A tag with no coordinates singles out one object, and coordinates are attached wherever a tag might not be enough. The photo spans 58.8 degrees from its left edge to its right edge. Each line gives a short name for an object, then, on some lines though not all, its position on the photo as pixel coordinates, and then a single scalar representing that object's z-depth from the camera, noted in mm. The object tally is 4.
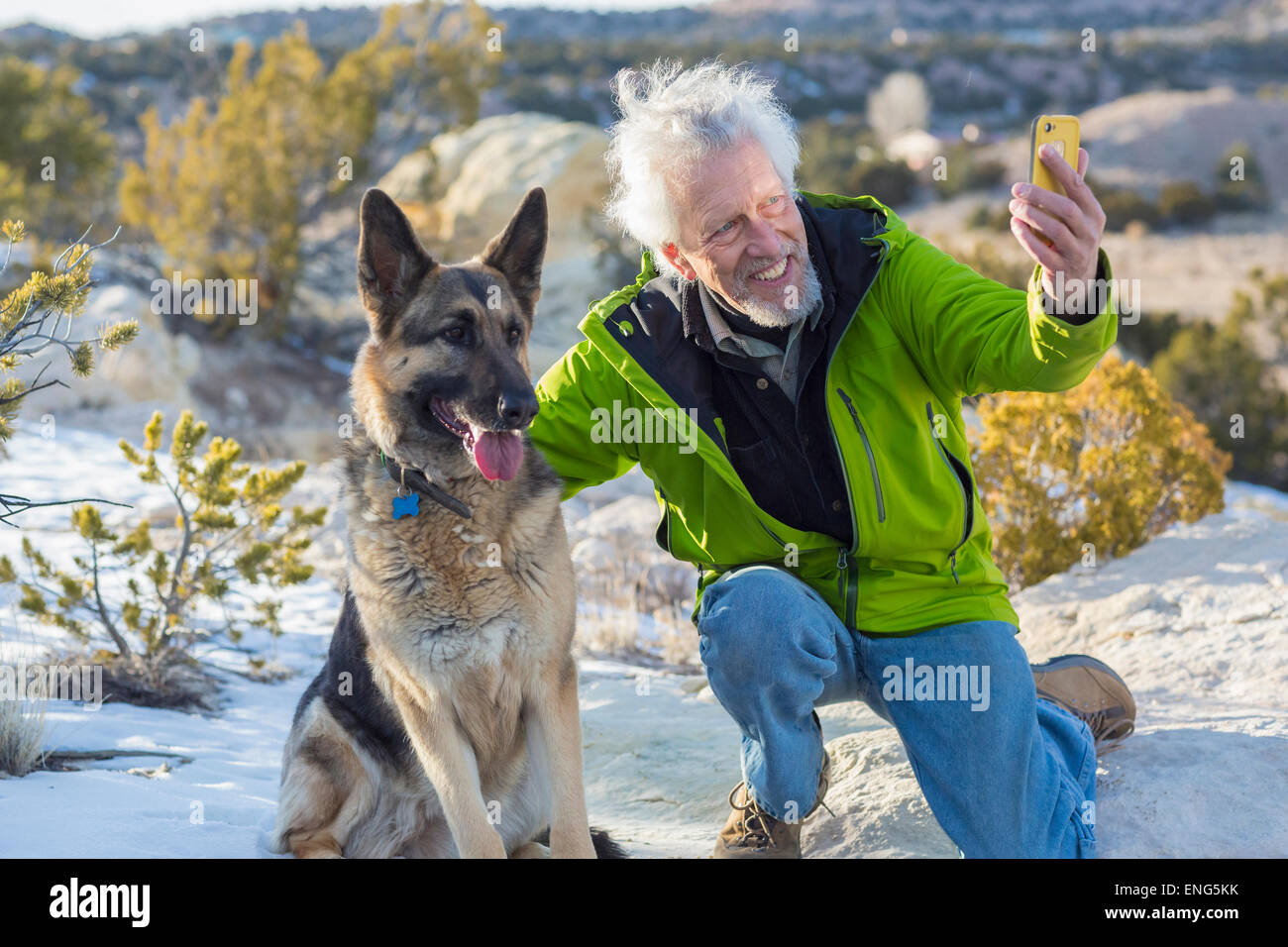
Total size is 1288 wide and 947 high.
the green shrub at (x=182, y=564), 4715
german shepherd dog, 2986
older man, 3023
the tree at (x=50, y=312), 3262
